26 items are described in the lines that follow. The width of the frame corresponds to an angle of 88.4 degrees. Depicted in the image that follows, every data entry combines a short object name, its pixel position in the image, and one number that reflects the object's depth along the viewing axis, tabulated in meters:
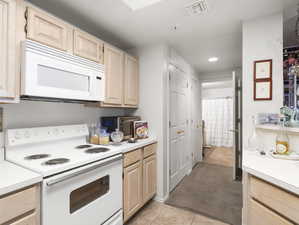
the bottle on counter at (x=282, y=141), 1.40
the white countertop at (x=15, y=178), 0.81
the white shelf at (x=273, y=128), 1.39
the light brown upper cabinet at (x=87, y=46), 1.55
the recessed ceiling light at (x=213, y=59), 3.07
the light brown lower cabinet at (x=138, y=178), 1.67
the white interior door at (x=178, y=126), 2.53
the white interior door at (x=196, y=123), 3.61
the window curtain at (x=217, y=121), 5.62
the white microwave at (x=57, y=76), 1.18
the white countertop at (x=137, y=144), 1.67
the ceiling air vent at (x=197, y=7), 1.45
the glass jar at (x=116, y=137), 1.84
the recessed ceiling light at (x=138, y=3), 1.47
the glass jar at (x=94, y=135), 1.84
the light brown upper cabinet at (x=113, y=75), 1.87
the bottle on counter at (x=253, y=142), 1.63
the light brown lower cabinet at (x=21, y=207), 0.80
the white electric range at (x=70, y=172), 1.03
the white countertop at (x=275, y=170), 0.90
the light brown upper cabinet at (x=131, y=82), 2.16
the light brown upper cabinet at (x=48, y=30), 1.22
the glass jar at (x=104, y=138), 1.79
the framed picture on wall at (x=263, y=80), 1.63
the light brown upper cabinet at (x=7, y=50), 1.08
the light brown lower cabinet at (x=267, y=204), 0.89
